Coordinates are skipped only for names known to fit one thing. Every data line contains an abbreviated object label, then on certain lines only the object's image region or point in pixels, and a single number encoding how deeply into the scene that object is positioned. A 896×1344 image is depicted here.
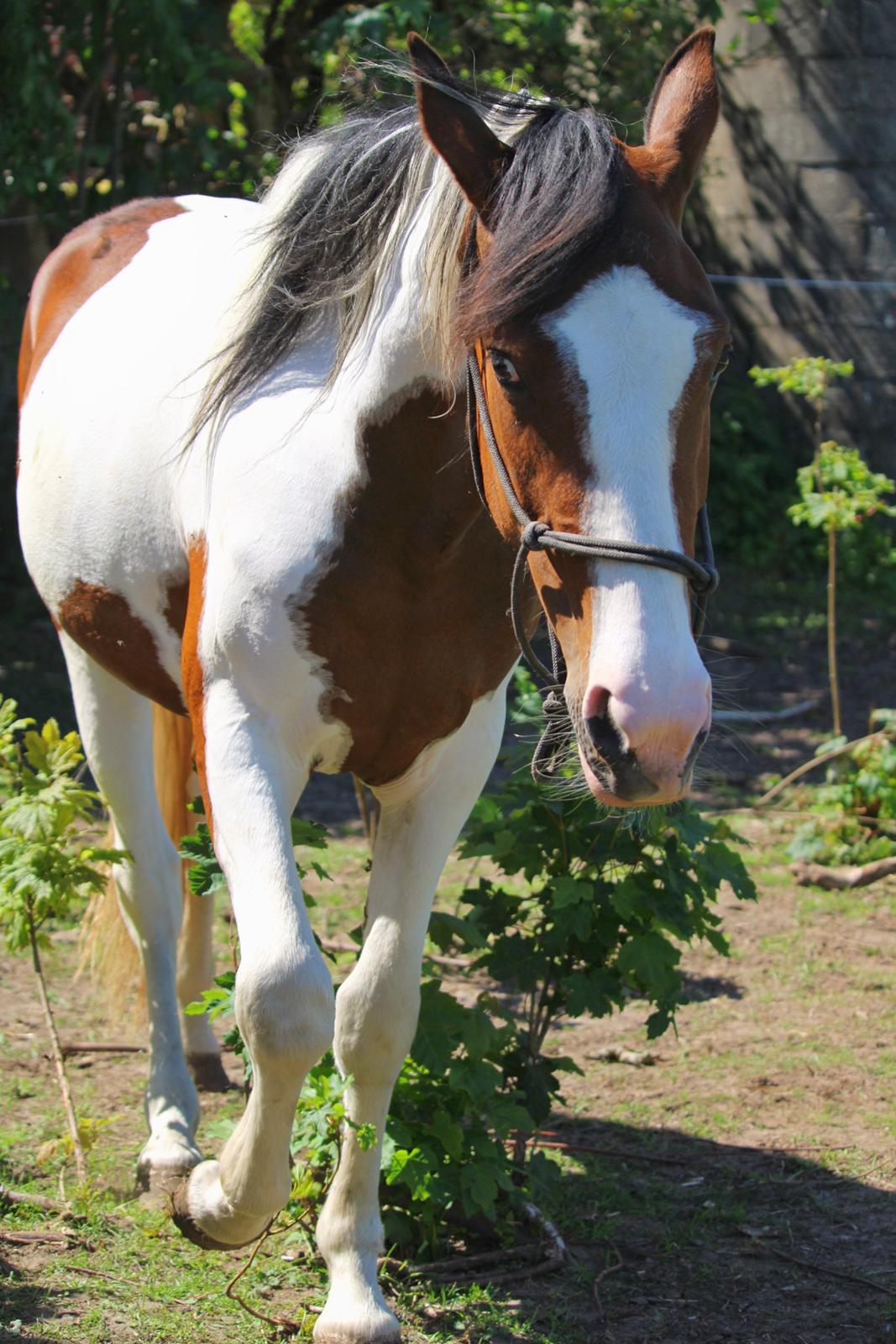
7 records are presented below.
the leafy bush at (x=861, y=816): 10.61
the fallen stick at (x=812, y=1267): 5.39
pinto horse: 3.52
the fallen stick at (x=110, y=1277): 5.10
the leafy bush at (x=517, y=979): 5.32
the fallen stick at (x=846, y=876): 10.22
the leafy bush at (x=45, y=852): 5.59
